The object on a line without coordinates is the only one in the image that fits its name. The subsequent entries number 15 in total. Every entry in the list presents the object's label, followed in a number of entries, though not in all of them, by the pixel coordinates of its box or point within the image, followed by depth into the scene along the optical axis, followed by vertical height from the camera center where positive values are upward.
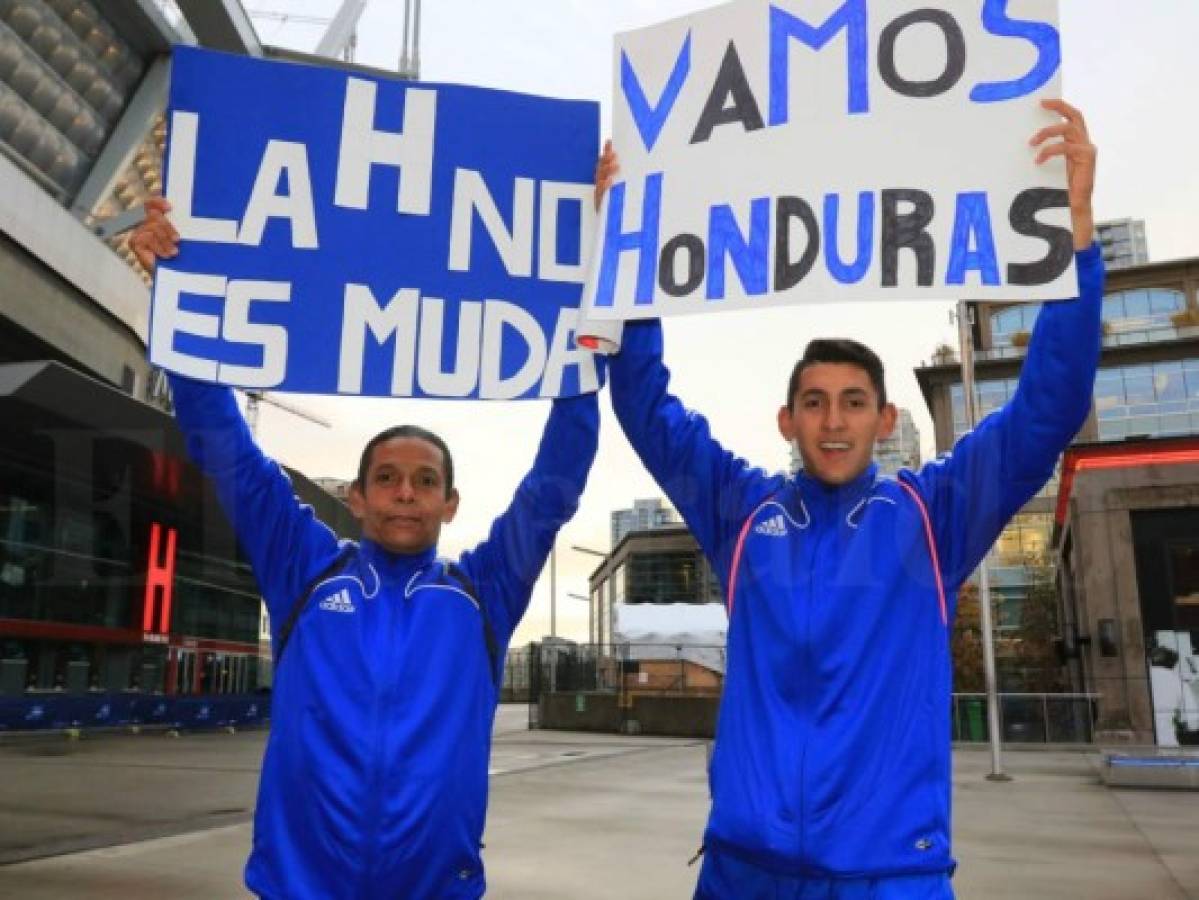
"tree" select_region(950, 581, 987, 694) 52.12 +0.61
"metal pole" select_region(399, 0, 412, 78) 42.16 +24.19
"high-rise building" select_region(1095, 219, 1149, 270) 134.62 +54.46
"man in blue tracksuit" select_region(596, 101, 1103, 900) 2.43 +0.14
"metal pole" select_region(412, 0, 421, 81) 43.94 +24.98
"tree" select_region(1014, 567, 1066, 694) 52.88 +1.71
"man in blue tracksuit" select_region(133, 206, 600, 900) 2.59 +0.03
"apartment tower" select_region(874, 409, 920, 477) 87.31 +19.03
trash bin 28.30 -1.57
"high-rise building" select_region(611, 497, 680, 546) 157.50 +22.44
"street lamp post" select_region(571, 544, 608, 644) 55.86 +5.91
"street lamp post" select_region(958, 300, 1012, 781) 17.38 +0.69
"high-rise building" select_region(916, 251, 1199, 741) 57.59 +15.49
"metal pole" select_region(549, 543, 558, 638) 59.66 +3.20
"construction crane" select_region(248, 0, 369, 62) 47.00 +27.42
